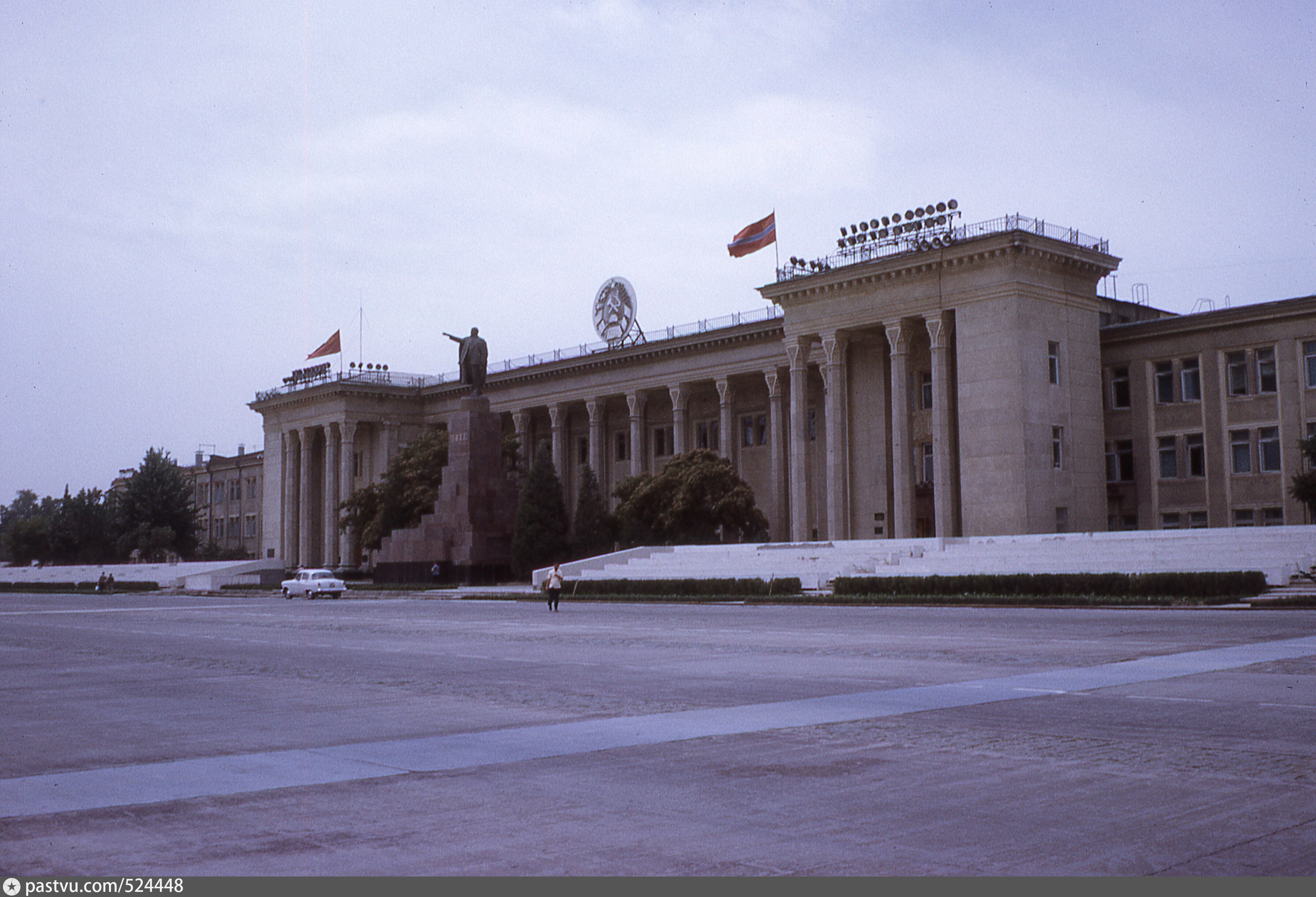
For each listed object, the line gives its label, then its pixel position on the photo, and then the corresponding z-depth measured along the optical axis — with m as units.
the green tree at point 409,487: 76.62
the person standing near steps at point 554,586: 37.91
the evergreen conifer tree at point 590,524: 70.31
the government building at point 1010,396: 54.81
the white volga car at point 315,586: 59.12
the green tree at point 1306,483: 46.19
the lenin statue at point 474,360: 64.19
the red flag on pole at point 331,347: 84.19
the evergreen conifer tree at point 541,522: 65.25
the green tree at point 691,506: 63.12
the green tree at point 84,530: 104.25
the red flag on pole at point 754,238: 58.91
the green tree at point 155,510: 99.81
